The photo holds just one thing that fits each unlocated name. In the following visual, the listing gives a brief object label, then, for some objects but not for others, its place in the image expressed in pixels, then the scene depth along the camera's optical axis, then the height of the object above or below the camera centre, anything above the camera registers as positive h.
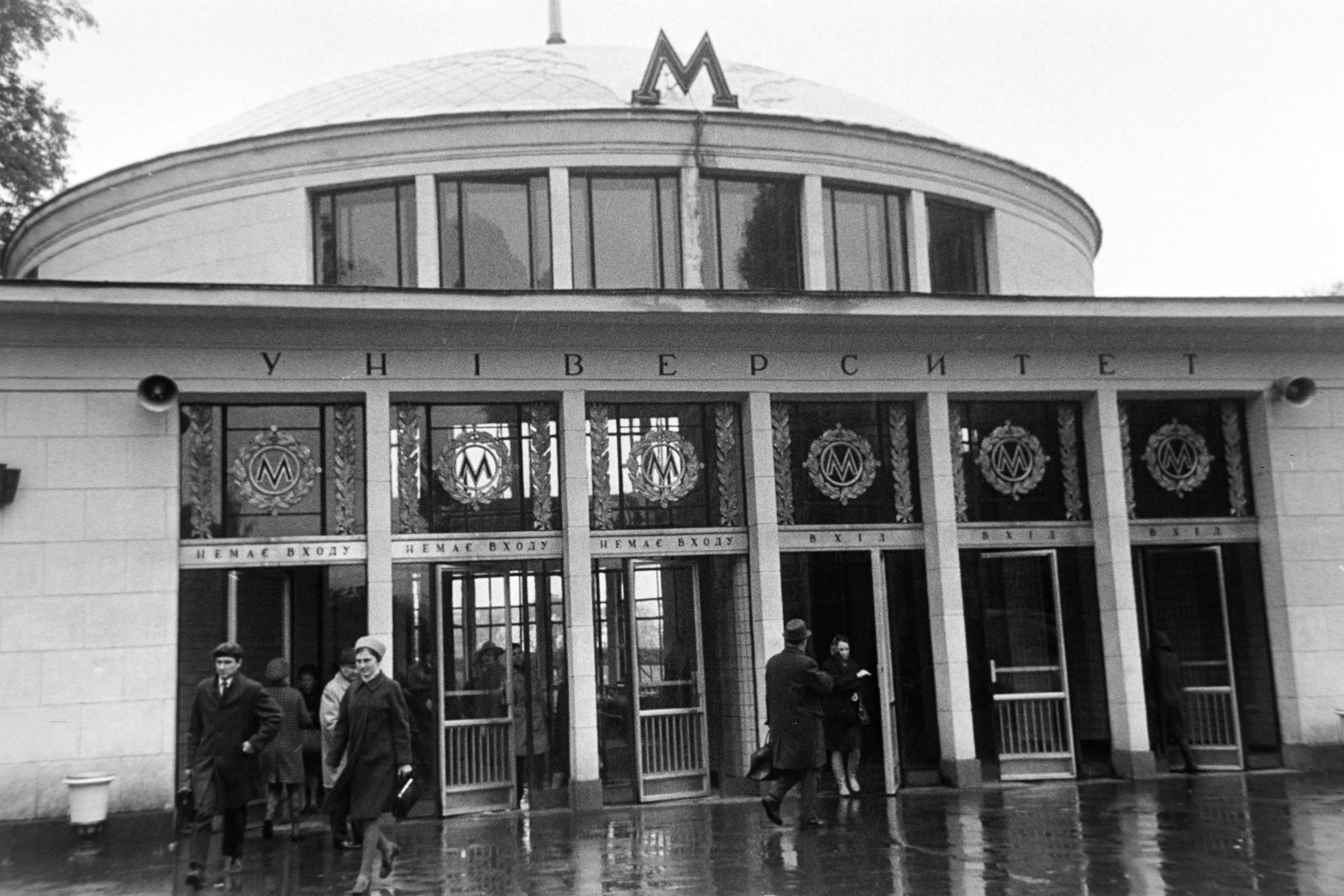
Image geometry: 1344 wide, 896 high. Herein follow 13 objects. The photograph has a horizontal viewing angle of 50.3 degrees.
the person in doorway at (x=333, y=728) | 12.45 -0.52
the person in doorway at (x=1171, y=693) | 16.44 -0.68
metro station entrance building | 14.45 +2.11
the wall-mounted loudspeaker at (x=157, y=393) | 14.41 +2.85
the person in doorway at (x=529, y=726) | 15.21 -0.69
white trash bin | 13.04 -1.09
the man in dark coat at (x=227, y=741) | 11.13 -0.51
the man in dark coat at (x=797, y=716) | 12.81 -0.59
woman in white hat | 10.30 -0.56
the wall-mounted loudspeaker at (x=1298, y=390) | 17.02 +2.79
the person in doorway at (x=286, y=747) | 13.59 -0.70
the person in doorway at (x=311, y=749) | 14.41 -0.77
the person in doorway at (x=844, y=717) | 15.18 -0.73
